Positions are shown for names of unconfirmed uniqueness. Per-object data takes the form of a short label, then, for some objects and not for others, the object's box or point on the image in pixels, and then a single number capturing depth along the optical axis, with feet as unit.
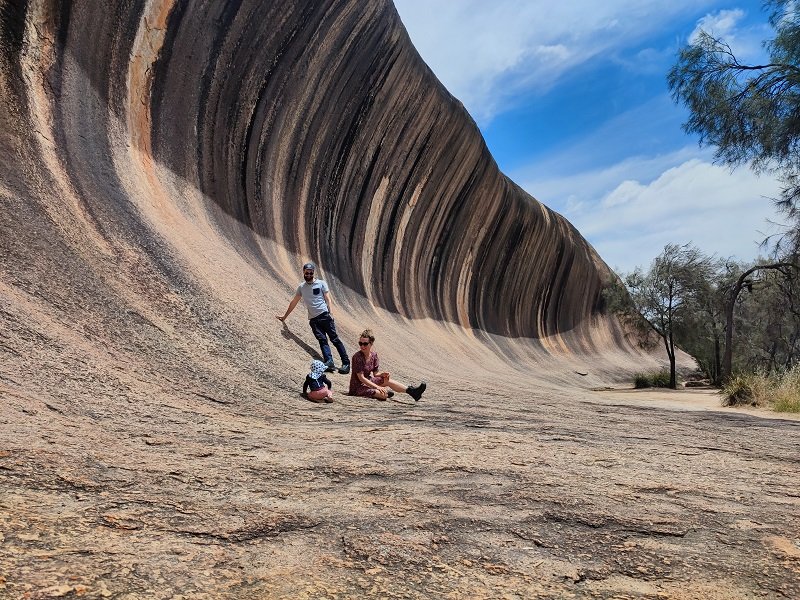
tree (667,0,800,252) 30.12
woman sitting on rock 20.22
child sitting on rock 18.45
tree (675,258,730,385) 72.64
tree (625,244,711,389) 75.36
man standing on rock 23.77
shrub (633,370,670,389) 75.41
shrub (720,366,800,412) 28.63
